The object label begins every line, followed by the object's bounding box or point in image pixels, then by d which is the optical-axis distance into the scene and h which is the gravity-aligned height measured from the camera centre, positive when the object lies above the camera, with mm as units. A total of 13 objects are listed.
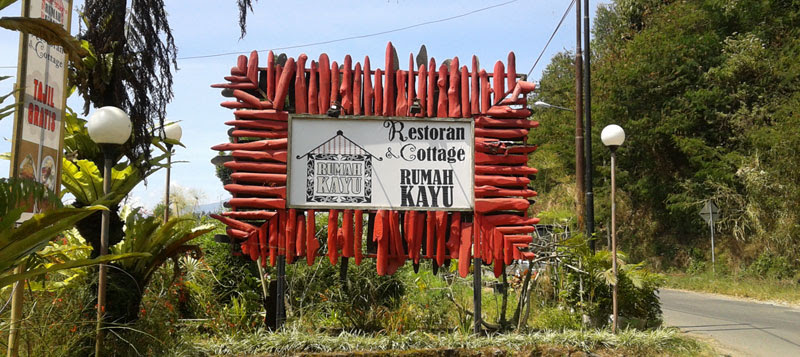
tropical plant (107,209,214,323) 6258 -486
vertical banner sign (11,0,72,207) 4605 +786
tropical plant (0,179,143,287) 3746 -116
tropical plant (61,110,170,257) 6668 +384
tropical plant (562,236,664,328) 8562 -1049
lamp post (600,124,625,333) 8195 +997
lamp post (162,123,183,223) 9245 +1154
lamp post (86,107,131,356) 6016 +764
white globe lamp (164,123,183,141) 9258 +1160
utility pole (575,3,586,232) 12656 +1765
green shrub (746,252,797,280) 19141 -1648
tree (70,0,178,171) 7602 +1832
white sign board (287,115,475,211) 7852 +609
